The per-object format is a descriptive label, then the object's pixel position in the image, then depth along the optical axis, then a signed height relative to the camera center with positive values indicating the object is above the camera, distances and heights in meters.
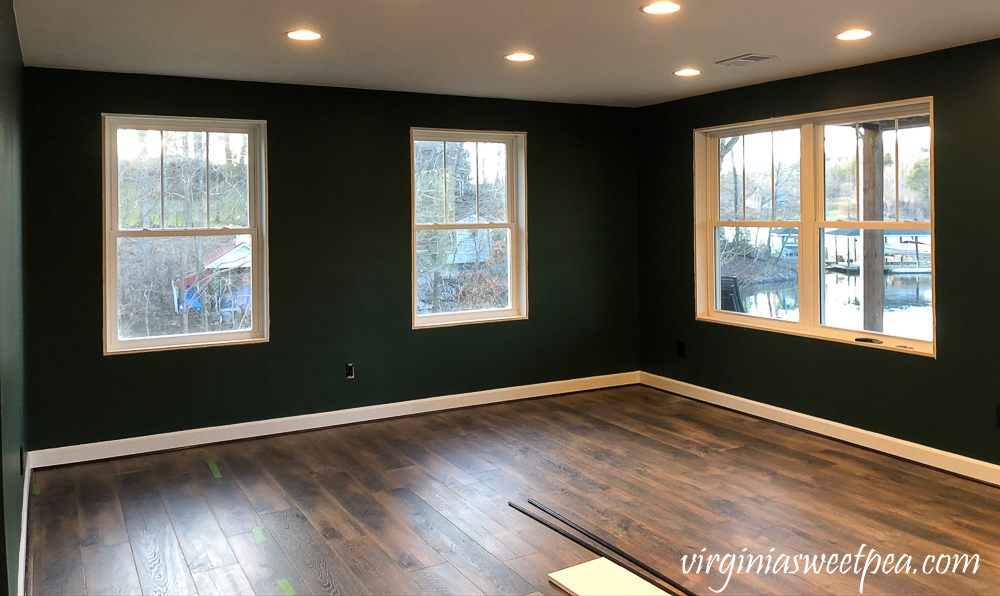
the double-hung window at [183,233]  4.98 +0.40
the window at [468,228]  5.92 +0.49
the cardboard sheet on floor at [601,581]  2.99 -1.12
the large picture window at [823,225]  4.68 +0.41
